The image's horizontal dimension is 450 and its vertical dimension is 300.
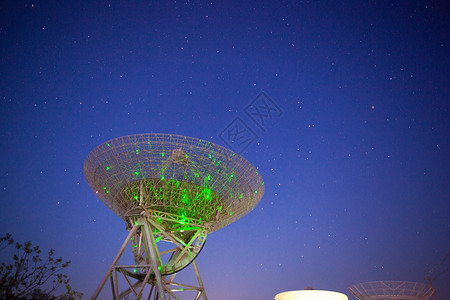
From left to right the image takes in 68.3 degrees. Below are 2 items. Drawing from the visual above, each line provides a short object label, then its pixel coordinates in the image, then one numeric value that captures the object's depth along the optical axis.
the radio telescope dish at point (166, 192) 25.42
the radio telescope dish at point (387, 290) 31.93
